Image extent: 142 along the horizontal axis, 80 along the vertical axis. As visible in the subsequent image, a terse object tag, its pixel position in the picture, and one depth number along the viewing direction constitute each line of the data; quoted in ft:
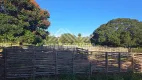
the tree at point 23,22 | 32.94
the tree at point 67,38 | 117.75
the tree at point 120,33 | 74.99
